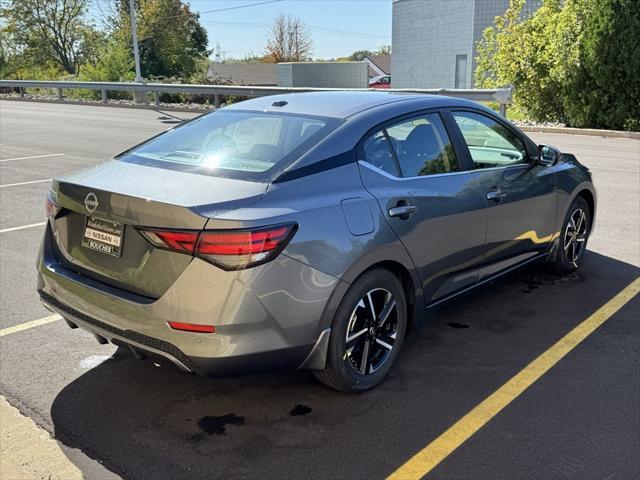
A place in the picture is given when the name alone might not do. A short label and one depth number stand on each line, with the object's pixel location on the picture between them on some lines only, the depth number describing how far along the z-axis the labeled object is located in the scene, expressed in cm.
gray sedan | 293
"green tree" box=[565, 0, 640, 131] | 1580
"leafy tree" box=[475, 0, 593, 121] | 1723
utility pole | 3243
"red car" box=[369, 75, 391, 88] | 4945
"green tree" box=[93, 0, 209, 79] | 5678
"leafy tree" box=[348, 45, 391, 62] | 11732
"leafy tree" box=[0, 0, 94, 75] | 5560
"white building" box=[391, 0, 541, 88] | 3525
